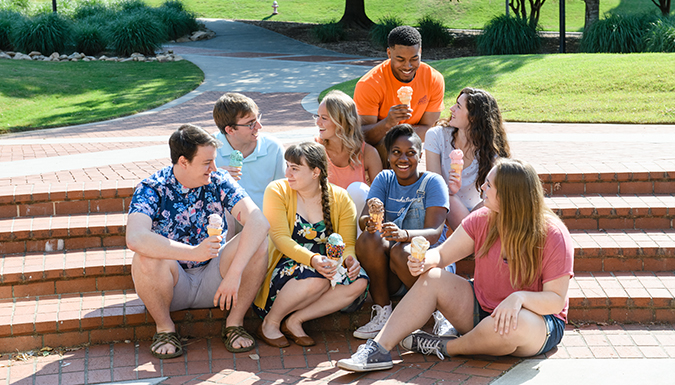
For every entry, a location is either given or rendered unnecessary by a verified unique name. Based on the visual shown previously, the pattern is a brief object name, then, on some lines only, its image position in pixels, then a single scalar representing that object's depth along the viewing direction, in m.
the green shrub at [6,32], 19.11
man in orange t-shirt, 5.07
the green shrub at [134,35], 19.41
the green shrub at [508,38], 17.62
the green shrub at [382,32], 22.11
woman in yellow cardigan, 4.01
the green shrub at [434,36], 22.36
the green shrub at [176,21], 25.34
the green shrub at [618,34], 15.64
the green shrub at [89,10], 24.20
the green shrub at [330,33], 24.44
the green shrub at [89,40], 19.27
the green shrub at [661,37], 14.19
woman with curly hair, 4.54
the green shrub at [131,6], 25.22
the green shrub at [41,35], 18.53
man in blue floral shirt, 3.69
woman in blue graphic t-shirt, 4.01
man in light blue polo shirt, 4.46
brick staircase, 4.09
